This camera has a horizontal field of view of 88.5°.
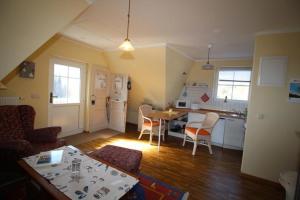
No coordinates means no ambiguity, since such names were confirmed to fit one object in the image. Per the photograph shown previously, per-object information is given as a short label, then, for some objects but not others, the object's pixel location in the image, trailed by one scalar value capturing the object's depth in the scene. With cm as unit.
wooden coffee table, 124
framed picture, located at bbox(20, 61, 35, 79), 291
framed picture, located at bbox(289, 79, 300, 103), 234
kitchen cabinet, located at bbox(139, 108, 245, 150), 379
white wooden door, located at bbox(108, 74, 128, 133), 466
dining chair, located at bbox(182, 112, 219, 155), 352
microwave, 489
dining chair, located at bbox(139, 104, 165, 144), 399
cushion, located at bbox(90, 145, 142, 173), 201
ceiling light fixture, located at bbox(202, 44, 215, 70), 326
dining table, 366
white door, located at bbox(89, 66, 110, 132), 444
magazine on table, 166
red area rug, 196
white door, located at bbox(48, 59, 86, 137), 362
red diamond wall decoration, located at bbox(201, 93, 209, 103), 477
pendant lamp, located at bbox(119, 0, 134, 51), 203
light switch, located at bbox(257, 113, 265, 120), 258
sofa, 219
